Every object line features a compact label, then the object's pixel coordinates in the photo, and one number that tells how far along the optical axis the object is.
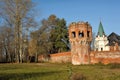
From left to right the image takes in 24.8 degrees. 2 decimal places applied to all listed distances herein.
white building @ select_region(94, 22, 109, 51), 71.12
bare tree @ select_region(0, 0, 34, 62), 42.25
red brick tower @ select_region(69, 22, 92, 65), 40.94
